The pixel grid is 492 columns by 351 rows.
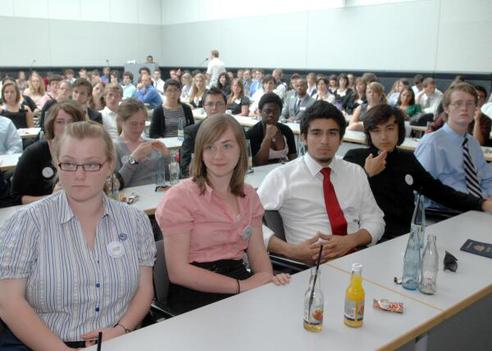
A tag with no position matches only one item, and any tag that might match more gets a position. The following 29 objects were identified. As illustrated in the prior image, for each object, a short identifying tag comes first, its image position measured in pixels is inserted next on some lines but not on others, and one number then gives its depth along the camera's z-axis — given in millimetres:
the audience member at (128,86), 11295
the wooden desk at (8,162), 4060
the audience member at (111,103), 5824
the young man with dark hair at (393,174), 3006
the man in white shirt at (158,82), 14071
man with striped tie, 3451
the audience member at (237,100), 8808
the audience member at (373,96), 6473
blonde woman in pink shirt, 2047
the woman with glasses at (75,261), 1629
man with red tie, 2629
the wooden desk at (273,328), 1482
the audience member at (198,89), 9570
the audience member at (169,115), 5809
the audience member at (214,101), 5004
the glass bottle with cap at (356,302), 1592
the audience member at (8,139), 4996
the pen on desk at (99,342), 1326
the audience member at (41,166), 3074
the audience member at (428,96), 9195
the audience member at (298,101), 8413
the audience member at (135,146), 3613
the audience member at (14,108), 6396
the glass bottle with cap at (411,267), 1912
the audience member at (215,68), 13586
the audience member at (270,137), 4652
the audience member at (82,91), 5883
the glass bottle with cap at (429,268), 1869
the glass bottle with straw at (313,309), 1563
